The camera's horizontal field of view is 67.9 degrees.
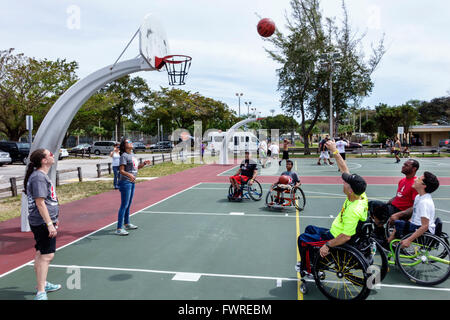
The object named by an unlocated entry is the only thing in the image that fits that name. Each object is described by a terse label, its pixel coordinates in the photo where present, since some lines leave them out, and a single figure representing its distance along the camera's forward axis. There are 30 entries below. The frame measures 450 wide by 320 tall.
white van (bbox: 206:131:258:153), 40.29
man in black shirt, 10.88
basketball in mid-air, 9.95
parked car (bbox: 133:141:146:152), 50.12
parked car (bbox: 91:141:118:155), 42.78
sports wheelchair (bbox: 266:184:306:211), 9.64
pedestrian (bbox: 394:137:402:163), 25.41
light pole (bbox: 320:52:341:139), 24.53
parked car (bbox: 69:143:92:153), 40.62
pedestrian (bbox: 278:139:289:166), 21.42
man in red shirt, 5.72
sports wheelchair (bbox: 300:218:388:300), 4.07
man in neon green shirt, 4.12
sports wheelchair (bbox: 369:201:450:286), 4.73
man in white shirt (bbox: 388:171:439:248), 4.72
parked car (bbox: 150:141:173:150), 48.88
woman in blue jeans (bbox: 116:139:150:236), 7.35
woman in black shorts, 4.28
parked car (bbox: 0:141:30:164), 27.84
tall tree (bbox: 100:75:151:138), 46.34
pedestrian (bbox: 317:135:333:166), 24.47
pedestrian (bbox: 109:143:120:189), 14.01
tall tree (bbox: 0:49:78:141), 32.41
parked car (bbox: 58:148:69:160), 33.30
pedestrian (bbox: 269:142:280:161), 23.49
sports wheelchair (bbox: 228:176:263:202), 10.98
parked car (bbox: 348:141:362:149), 48.37
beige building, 52.59
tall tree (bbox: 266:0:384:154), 35.16
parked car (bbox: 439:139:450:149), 38.08
